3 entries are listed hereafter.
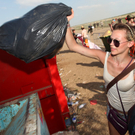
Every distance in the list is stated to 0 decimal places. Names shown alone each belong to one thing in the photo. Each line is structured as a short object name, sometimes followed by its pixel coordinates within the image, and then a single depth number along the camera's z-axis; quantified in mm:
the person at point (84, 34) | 8175
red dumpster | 2299
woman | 1479
